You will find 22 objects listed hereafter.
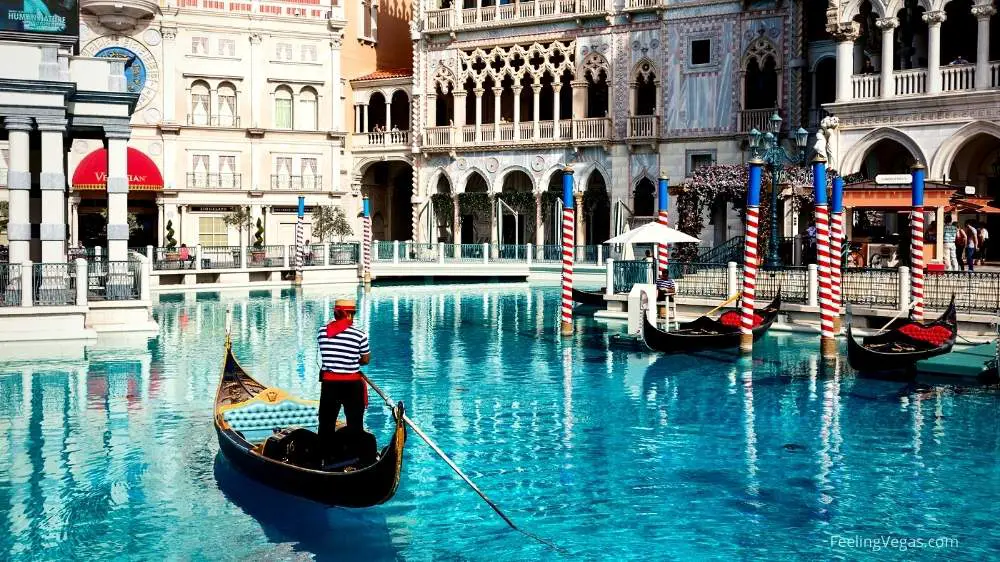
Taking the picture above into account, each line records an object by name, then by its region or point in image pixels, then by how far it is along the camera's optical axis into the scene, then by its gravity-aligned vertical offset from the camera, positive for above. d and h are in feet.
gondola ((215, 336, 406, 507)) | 26.99 -5.32
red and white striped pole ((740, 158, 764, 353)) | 59.11 -0.58
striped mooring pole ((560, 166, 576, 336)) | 67.97 +0.20
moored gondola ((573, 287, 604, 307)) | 86.89 -3.14
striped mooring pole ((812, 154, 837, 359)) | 55.93 -0.24
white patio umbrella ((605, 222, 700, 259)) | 71.31 +1.53
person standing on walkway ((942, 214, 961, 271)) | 74.59 +0.93
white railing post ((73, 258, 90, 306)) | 61.16 -1.31
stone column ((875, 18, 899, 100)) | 86.43 +15.99
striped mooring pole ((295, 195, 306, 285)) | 112.37 +2.07
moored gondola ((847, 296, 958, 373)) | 50.29 -4.14
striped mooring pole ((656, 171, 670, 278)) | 79.39 +4.37
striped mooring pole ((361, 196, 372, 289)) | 113.60 +0.64
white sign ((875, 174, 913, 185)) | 71.82 +5.23
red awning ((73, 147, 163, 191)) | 115.34 +9.21
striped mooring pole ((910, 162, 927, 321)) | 59.62 +0.61
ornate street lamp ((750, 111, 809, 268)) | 68.95 +6.80
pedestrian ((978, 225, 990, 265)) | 83.15 +1.35
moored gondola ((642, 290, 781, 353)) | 58.80 -4.12
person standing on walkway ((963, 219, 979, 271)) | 75.46 +0.95
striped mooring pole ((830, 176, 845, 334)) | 57.88 +0.94
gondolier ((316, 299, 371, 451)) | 29.14 -3.03
